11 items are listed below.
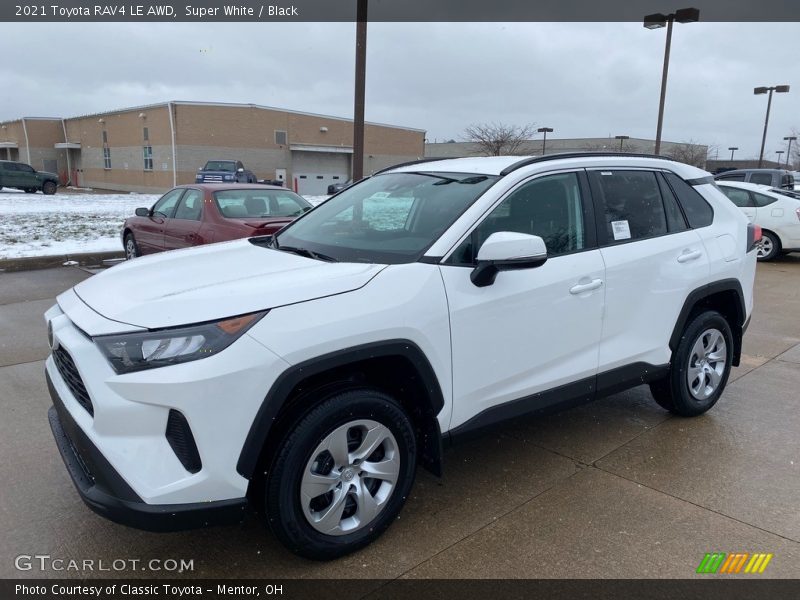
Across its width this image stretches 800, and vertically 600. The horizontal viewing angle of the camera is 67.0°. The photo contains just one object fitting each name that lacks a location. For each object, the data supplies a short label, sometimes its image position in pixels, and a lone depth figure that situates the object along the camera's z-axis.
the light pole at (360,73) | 7.85
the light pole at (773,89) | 27.77
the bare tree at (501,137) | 34.75
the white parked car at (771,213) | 11.69
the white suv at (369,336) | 2.23
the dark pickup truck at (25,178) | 28.84
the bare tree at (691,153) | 48.34
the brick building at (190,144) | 37.72
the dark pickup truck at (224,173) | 27.77
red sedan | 7.54
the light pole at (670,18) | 15.32
